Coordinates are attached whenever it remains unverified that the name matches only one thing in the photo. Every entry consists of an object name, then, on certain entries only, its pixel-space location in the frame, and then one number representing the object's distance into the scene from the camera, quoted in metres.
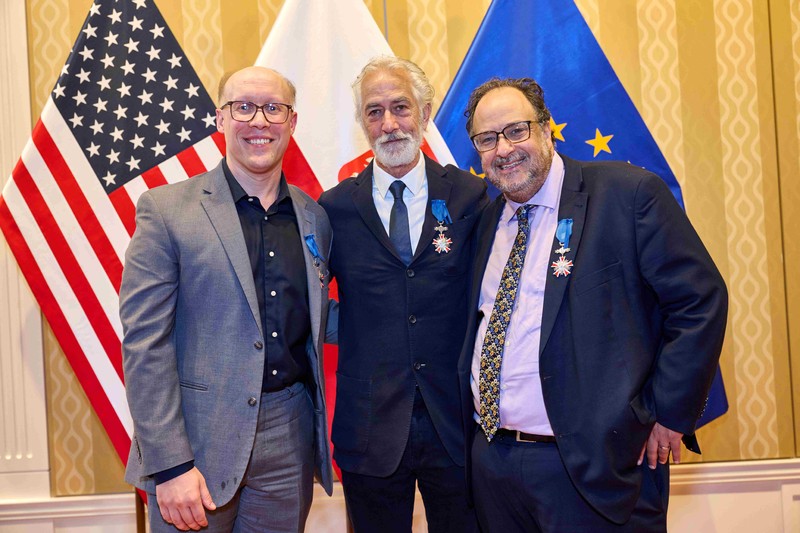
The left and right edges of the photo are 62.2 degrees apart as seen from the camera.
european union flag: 3.09
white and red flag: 3.03
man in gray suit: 1.89
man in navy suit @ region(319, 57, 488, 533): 2.19
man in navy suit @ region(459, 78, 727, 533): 1.79
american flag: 2.98
